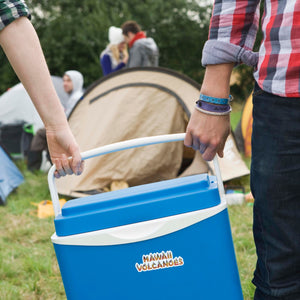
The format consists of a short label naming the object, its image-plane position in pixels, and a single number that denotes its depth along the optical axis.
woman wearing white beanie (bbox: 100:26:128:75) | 5.11
